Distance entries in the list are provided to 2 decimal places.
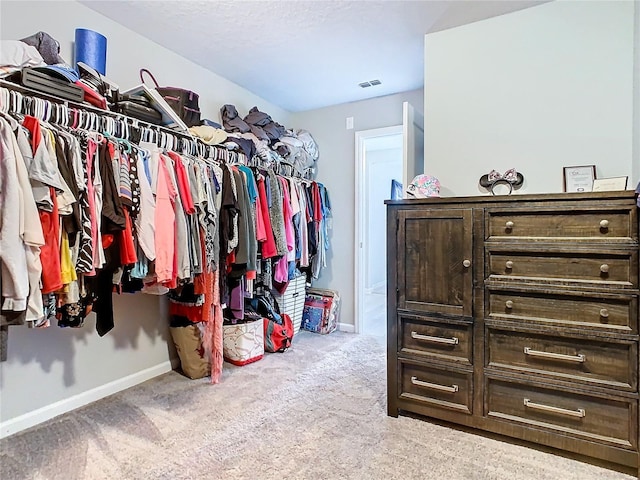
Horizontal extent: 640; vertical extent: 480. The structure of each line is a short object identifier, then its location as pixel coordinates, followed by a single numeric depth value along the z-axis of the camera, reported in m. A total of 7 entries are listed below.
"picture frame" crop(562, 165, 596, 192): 2.05
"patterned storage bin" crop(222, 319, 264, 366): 2.86
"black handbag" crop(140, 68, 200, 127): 2.49
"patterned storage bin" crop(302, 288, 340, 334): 3.81
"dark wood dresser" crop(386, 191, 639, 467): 1.65
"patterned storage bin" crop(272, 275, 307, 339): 3.53
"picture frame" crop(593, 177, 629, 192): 1.94
